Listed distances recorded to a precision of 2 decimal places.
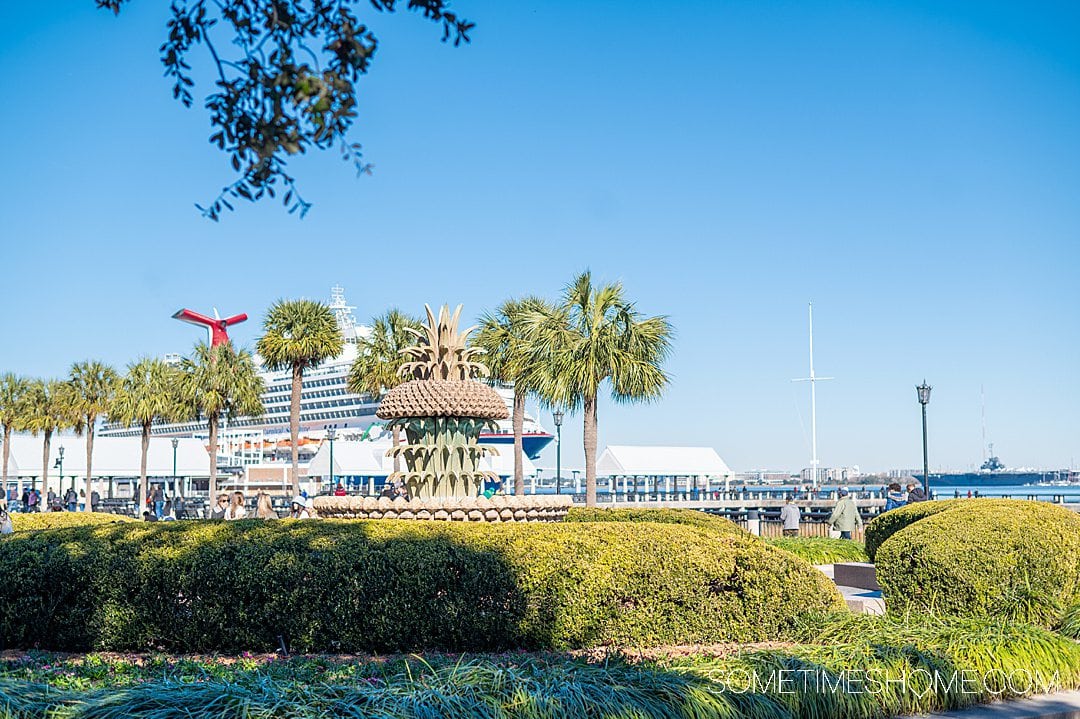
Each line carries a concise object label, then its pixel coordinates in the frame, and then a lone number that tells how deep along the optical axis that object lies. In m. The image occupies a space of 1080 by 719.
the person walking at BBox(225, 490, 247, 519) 23.25
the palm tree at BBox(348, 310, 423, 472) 37.75
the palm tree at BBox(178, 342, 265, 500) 46.03
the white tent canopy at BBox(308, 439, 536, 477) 60.31
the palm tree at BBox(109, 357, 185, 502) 47.34
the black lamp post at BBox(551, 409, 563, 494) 40.06
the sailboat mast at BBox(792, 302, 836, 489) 52.91
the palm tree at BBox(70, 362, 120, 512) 50.66
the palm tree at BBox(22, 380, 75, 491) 50.47
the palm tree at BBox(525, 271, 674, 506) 25.27
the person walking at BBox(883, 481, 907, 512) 18.55
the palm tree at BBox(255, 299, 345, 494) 39.94
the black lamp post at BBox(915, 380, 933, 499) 28.98
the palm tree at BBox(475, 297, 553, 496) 33.59
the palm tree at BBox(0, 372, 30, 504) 53.25
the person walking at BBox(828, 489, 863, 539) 20.76
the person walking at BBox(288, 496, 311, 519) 25.77
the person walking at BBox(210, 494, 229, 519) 27.95
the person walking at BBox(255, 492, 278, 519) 21.95
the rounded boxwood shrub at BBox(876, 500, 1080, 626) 8.73
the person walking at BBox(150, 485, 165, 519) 35.19
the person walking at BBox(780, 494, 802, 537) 23.95
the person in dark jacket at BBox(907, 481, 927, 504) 21.34
